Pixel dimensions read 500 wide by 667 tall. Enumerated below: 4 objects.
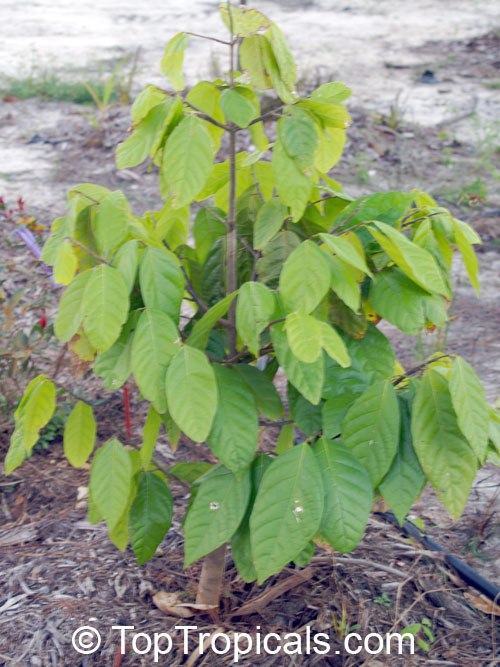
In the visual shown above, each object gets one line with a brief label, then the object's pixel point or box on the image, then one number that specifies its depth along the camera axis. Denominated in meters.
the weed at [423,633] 2.04
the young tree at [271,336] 1.43
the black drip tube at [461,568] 2.21
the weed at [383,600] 2.14
